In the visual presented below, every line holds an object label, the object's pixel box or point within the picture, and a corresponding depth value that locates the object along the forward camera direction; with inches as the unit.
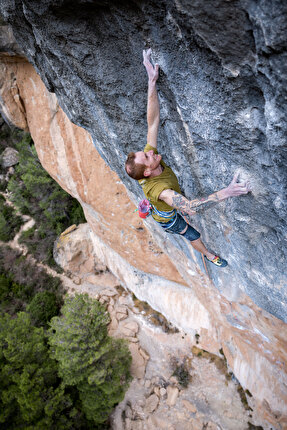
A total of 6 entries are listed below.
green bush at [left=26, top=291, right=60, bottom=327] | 445.7
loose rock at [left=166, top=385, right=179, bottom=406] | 341.1
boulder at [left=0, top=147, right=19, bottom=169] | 655.8
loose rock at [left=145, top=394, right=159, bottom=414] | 340.6
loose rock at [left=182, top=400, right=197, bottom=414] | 327.0
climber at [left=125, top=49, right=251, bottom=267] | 92.7
